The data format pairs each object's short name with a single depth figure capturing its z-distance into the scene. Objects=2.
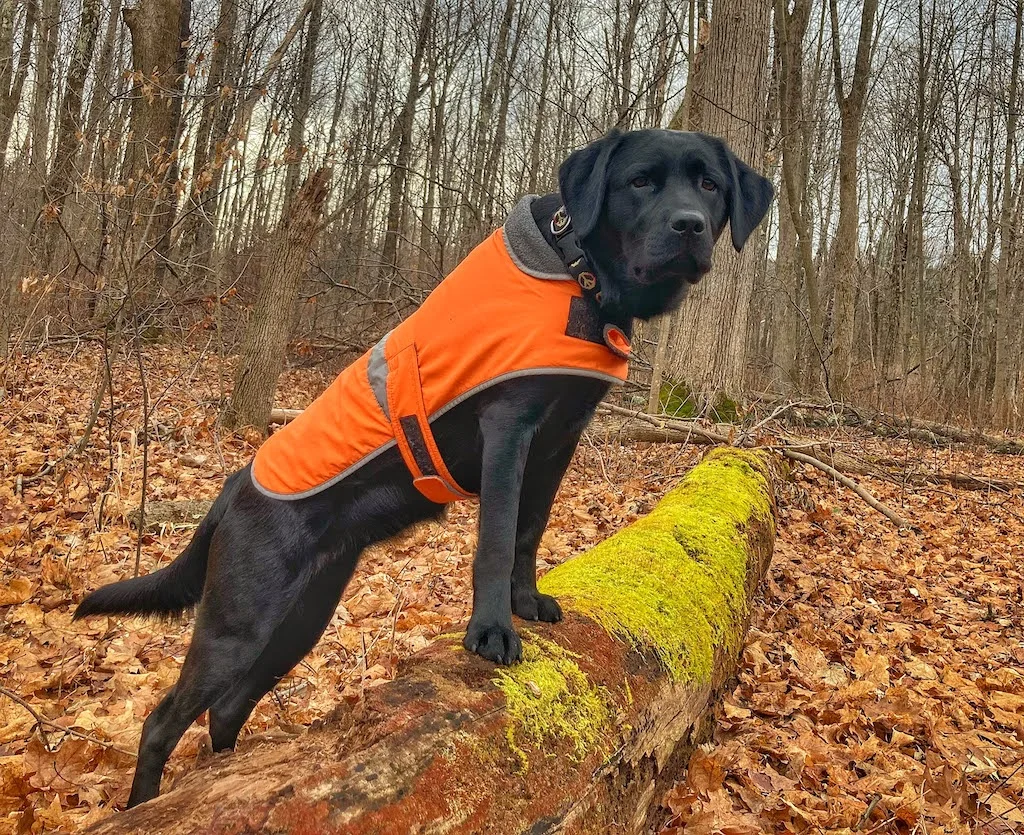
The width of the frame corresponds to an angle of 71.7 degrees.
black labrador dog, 2.25
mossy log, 1.45
